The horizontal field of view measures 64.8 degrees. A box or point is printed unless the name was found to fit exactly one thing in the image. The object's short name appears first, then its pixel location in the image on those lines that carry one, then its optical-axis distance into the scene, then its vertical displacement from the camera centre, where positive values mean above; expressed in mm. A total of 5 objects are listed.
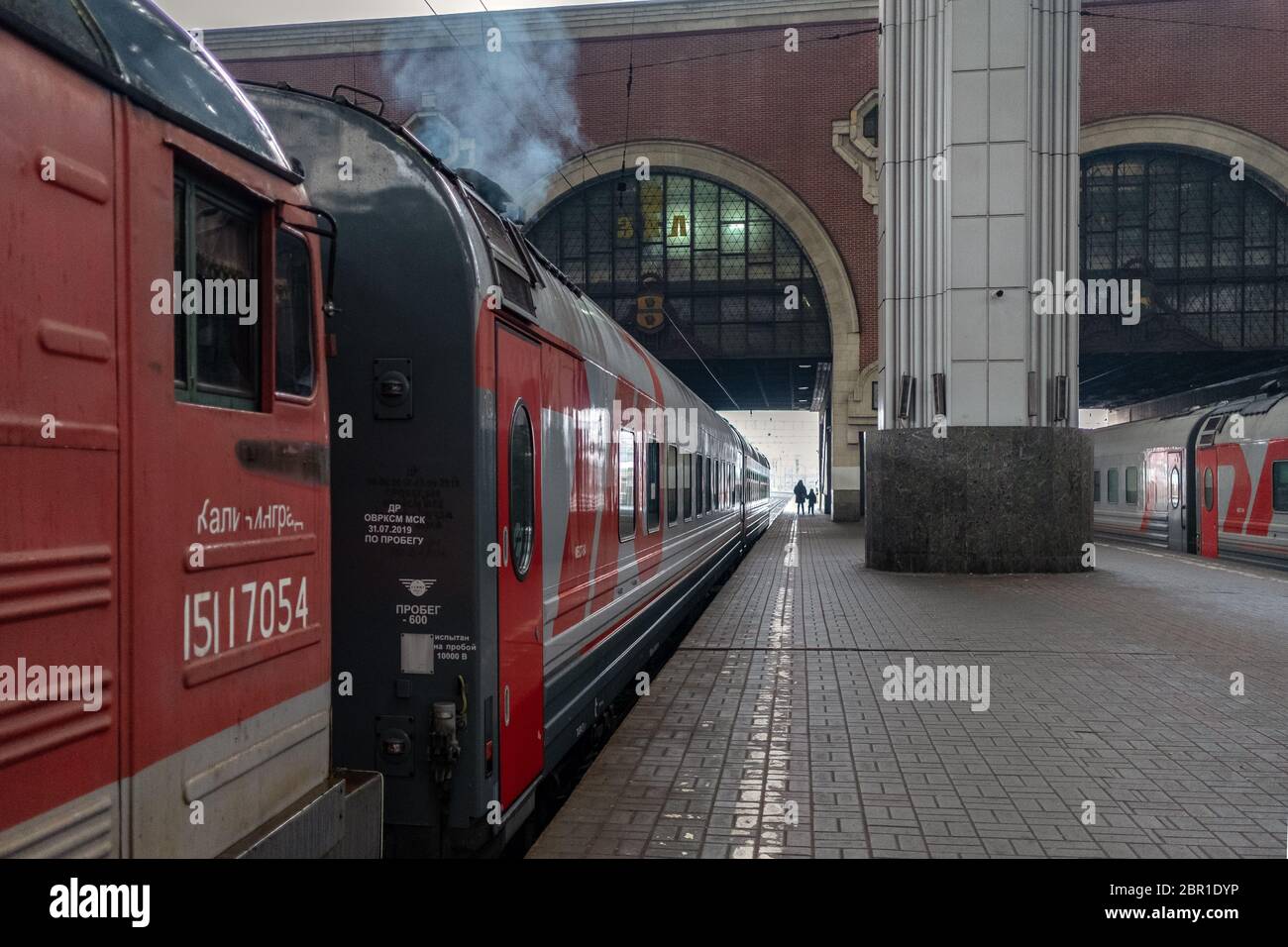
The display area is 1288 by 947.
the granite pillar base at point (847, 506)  35375 -1242
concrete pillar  16156 +2901
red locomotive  2154 +45
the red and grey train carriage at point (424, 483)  4062 -44
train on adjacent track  17828 -239
